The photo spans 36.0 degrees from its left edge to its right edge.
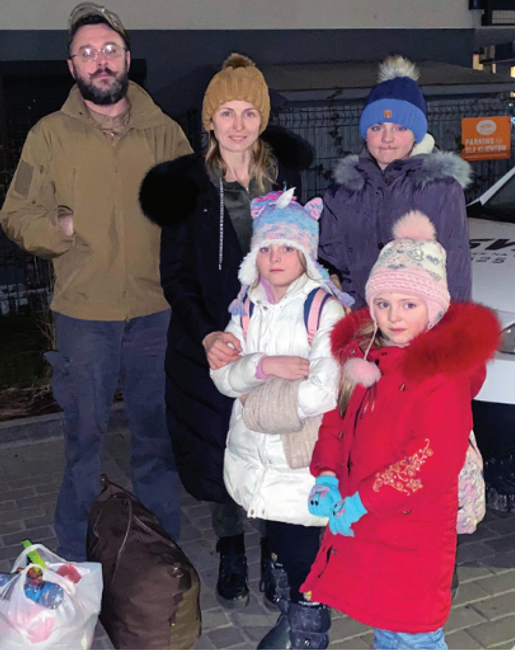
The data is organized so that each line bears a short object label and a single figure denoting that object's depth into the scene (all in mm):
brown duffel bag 3330
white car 3879
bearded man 3574
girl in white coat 3000
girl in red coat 2576
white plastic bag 3152
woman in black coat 3371
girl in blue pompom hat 3332
